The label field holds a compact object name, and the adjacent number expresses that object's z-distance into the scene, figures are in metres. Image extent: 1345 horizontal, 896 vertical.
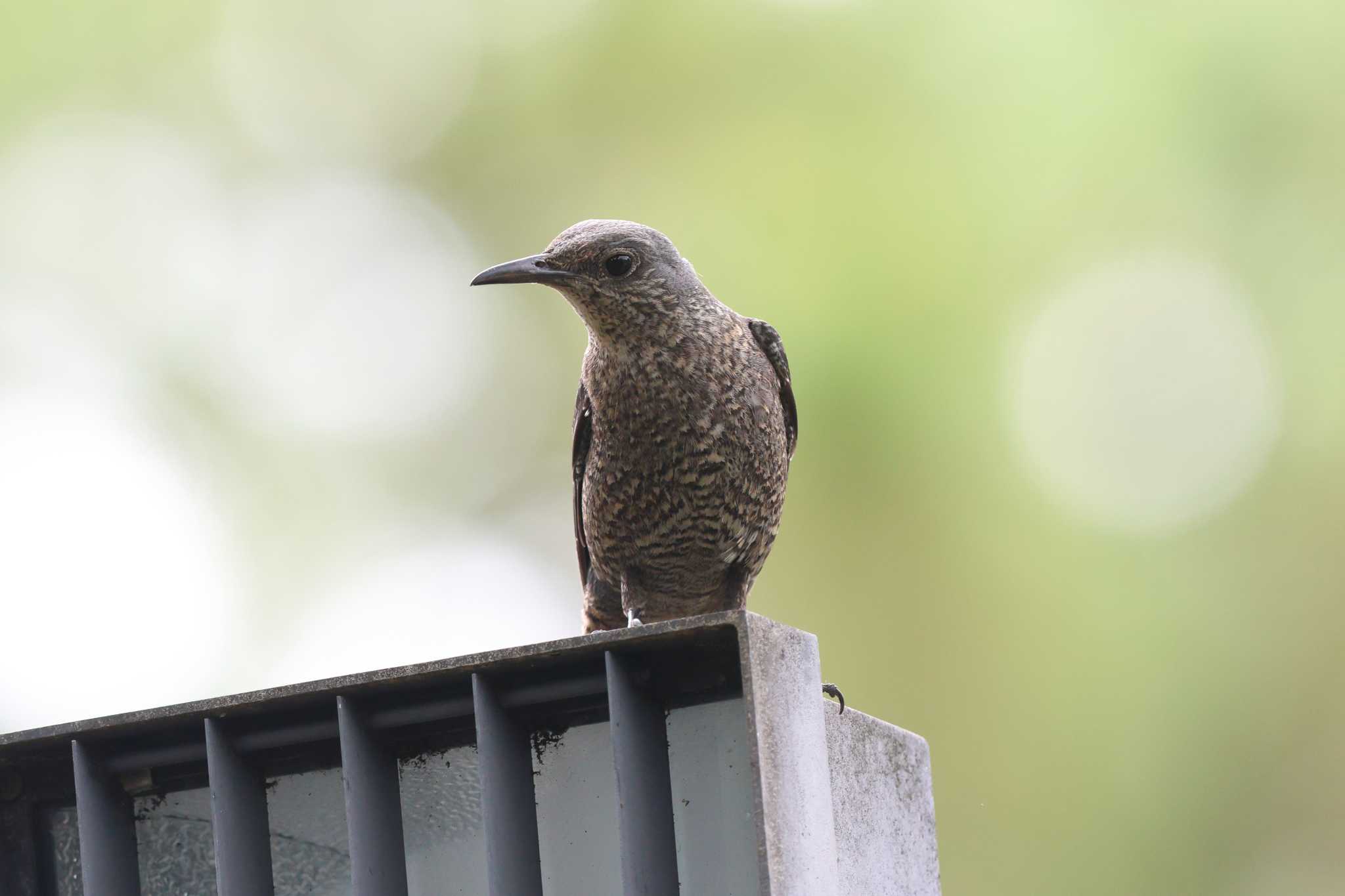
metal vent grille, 5.70
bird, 8.80
